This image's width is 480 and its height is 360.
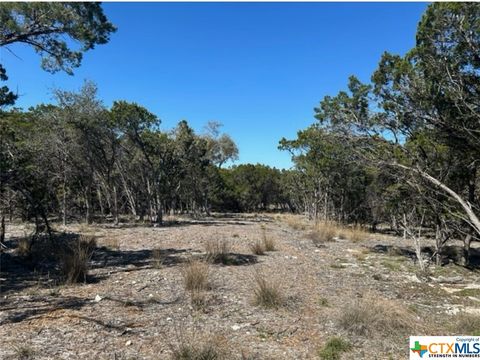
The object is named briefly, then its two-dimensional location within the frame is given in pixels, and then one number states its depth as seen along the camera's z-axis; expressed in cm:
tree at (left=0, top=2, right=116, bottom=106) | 703
